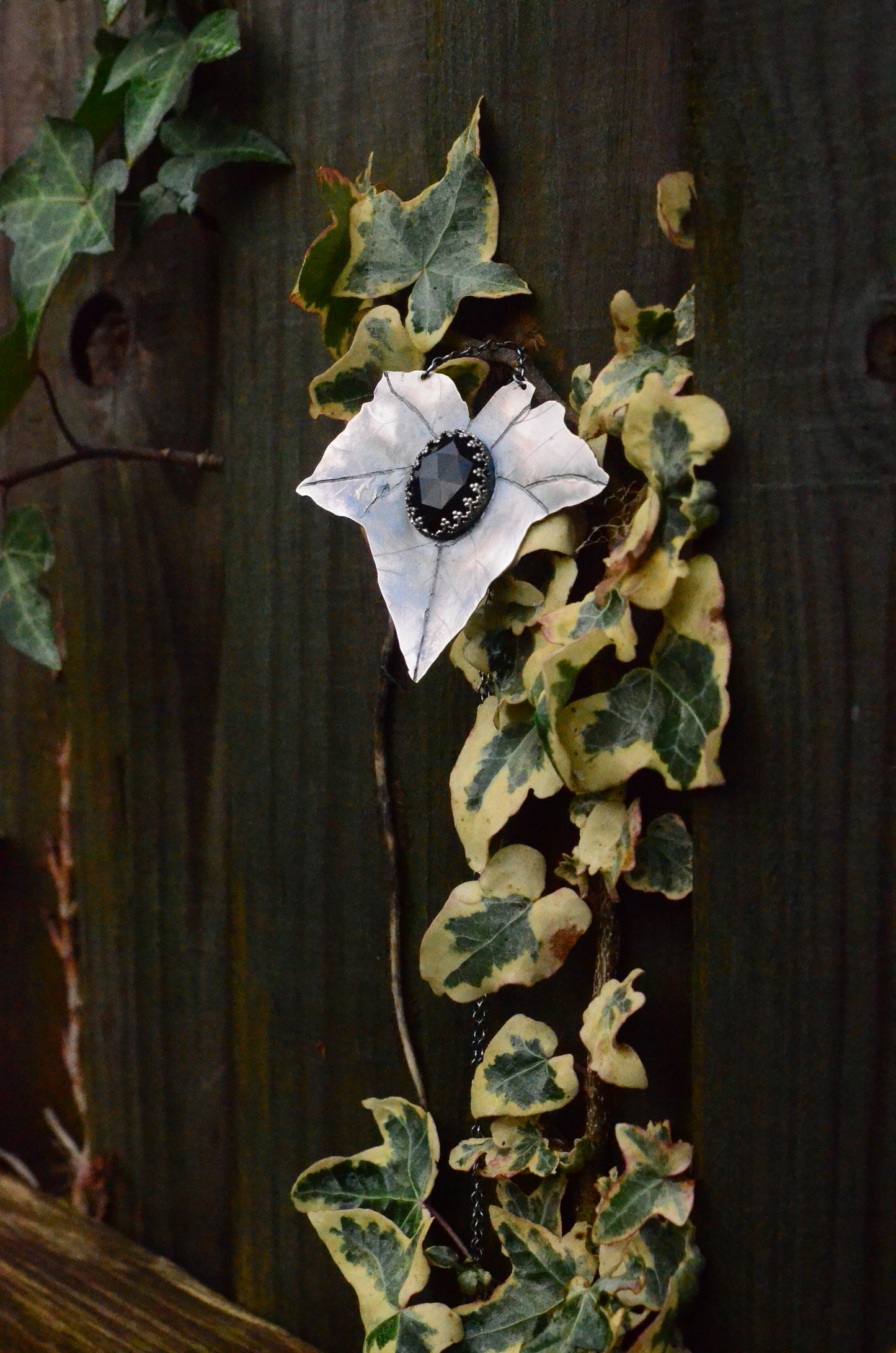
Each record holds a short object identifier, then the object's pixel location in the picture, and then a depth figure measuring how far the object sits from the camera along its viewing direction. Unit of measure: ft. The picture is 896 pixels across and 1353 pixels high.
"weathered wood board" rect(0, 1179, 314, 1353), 1.81
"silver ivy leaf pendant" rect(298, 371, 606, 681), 1.63
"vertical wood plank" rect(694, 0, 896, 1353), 1.54
